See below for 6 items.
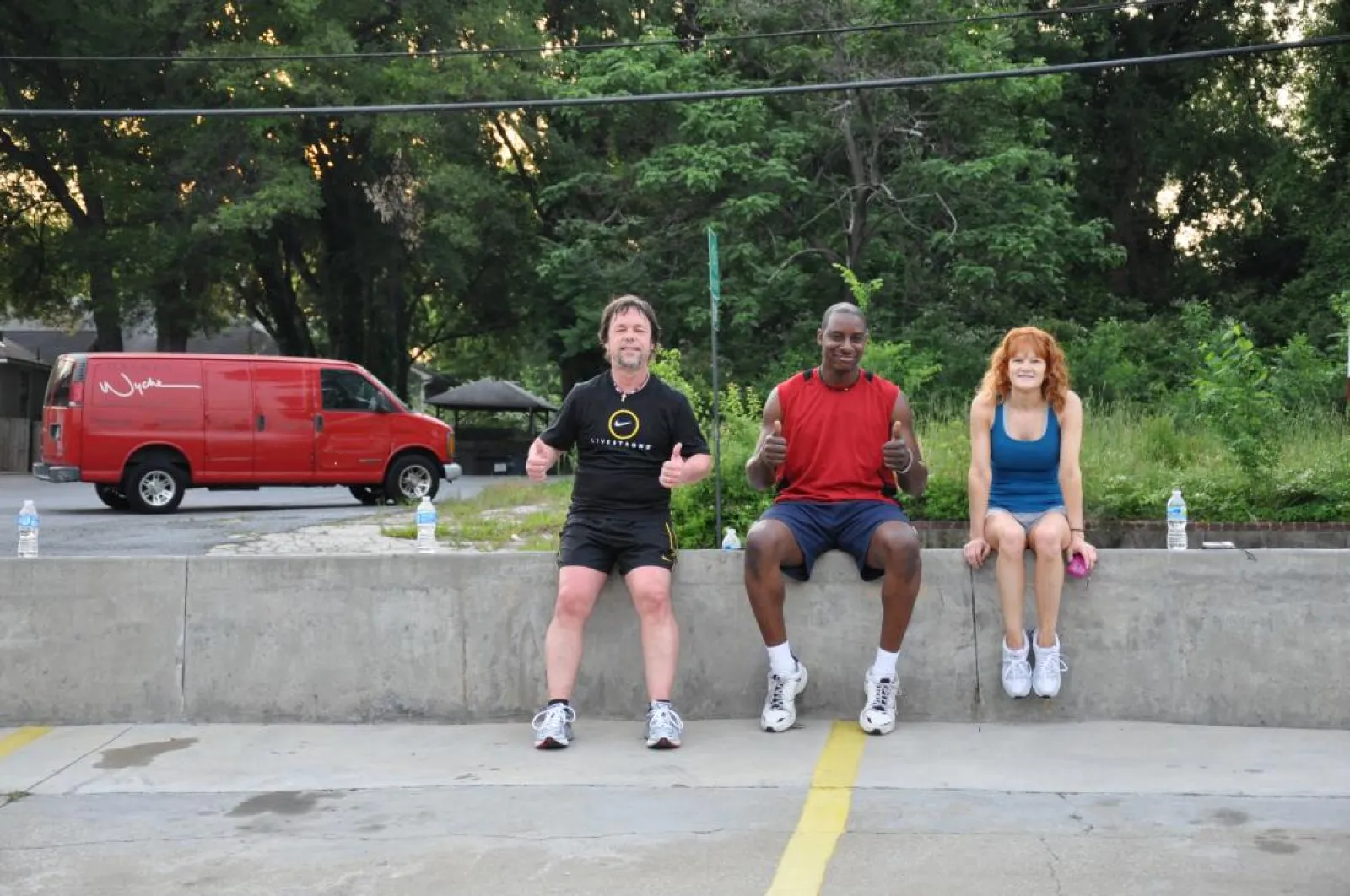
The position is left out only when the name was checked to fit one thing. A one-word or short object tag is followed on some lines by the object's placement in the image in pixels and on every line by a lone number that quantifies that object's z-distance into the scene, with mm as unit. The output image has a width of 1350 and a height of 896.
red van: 19078
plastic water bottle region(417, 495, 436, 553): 7777
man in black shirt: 6441
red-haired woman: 6465
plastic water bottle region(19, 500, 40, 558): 7637
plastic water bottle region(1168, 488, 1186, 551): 8133
